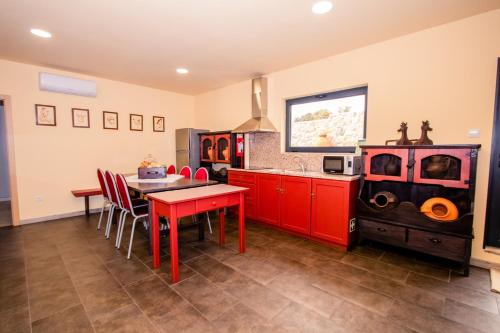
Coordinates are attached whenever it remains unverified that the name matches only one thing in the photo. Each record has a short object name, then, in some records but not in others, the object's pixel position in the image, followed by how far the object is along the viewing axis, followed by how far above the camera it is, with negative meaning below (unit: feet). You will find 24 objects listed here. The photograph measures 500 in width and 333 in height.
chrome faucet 12.66 -0.56
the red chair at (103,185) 11.22 -1.67
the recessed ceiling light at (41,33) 9.01 +4.34
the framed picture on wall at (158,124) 17.75 +1.89
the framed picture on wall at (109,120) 15.38 +1.88
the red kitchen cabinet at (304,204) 9.61 -2.38
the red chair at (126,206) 9.06 -2.16
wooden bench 13.70 -2.48
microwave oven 10.23 -0.59
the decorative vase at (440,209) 7.89 -1.93
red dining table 7.38 -1.78
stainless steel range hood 13.76 +2.52
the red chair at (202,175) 11.97 -1.26
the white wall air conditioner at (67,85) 12.95 +3.55
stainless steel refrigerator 16.99 +0.20
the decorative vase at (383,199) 9.15 -1.84
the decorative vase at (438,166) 8.04 -0.49
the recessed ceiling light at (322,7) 7.30 +4.37
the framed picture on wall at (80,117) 14.28 +1.87
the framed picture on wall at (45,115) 13.16 +1.87
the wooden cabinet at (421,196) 7.59 -1.64
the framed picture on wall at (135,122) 16.58 +1.87
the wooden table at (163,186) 8.73 -1.39
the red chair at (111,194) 10.05 -1.91
